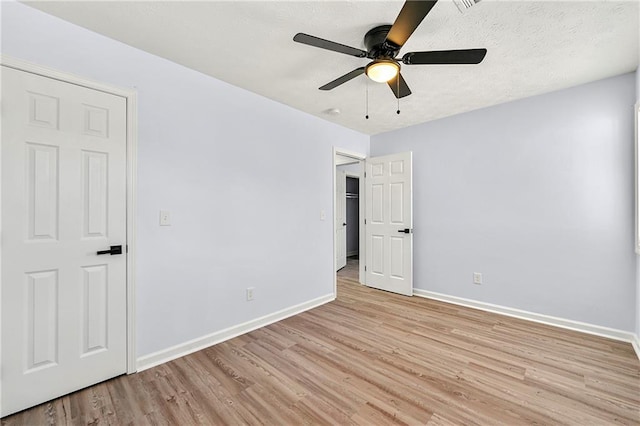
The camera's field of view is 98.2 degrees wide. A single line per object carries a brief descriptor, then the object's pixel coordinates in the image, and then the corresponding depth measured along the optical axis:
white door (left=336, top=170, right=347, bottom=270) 6.00
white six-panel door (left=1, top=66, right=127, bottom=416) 1.69
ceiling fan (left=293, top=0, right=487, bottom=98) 1.53
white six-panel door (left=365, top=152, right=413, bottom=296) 3.99
